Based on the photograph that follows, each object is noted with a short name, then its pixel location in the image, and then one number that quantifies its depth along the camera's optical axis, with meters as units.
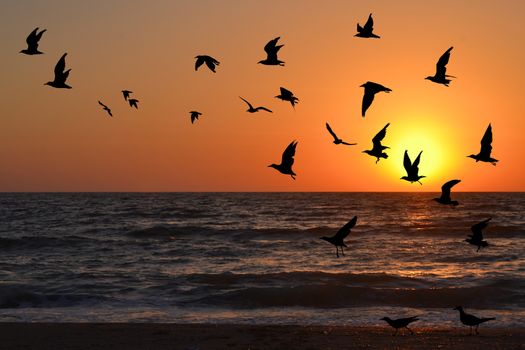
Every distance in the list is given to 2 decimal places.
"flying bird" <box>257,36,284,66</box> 15.92
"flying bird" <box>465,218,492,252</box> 13.13
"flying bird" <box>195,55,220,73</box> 16.97
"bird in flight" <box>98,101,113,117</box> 18.11
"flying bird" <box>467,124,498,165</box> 13.73
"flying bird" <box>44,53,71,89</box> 16.09
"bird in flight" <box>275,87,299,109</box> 15.78
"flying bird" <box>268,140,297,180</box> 14.05
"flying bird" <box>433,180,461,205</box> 13.59
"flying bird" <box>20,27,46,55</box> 16.41
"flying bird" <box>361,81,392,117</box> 14.21
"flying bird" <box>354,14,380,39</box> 14.94
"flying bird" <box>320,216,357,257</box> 12.97
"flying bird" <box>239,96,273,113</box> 15.22
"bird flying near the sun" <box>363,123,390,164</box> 14.25
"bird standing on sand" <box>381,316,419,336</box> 15.41
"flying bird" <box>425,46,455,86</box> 14.55
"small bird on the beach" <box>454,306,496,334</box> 15.45
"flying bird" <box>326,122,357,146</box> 12.96
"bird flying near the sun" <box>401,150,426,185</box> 13.65
